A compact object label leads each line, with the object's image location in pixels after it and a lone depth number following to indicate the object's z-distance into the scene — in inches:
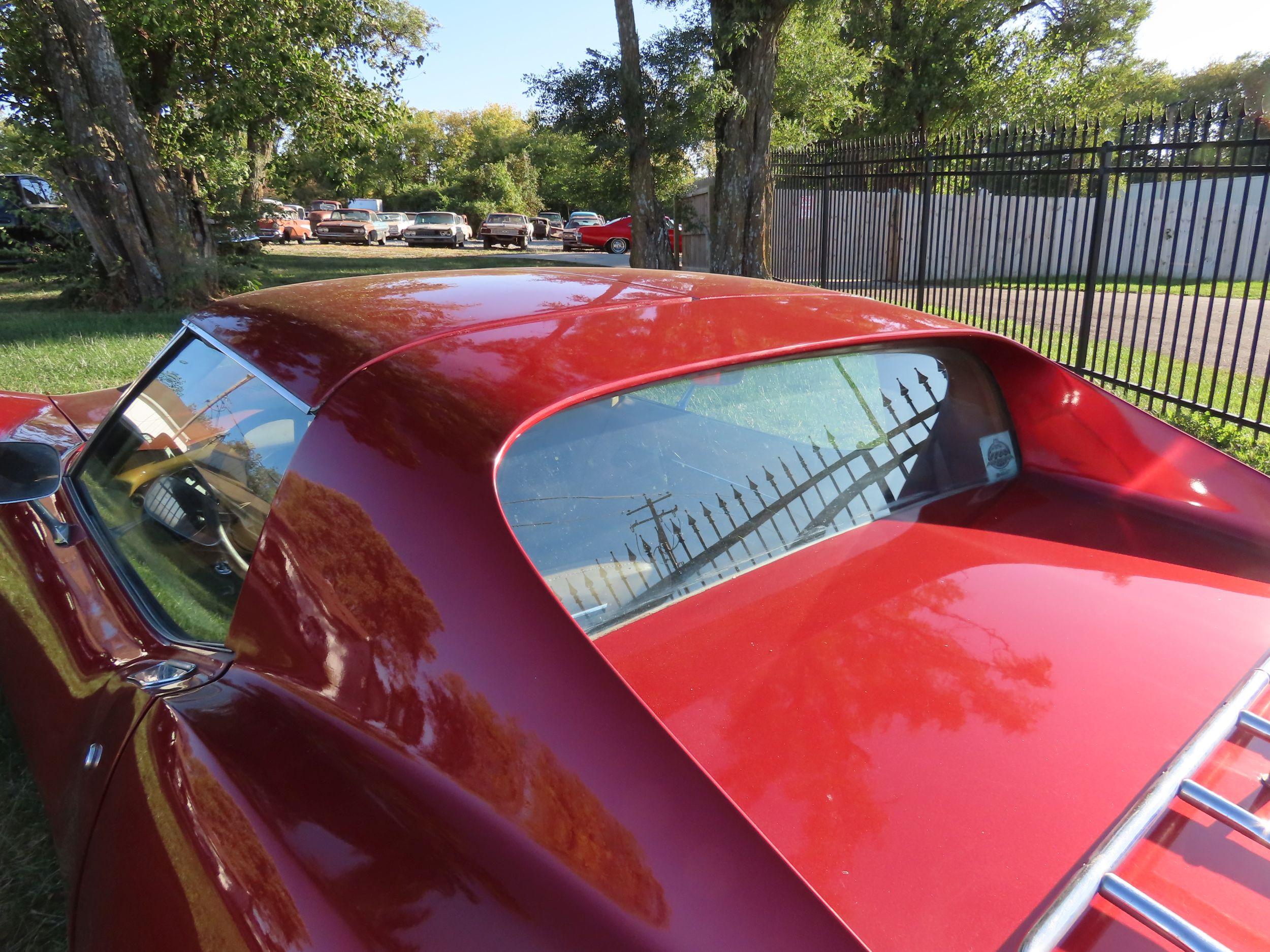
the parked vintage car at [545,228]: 1686.8
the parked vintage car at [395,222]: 1567.4
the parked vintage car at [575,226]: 1401.3
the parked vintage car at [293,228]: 1169.7
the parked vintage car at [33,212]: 467.5
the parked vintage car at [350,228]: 1401.3
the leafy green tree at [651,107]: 483.2
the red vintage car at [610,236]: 1348.4
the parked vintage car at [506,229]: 1355.8
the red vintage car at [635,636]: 38.6
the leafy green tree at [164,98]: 419.8
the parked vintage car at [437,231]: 1374.3
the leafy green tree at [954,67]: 828.0
